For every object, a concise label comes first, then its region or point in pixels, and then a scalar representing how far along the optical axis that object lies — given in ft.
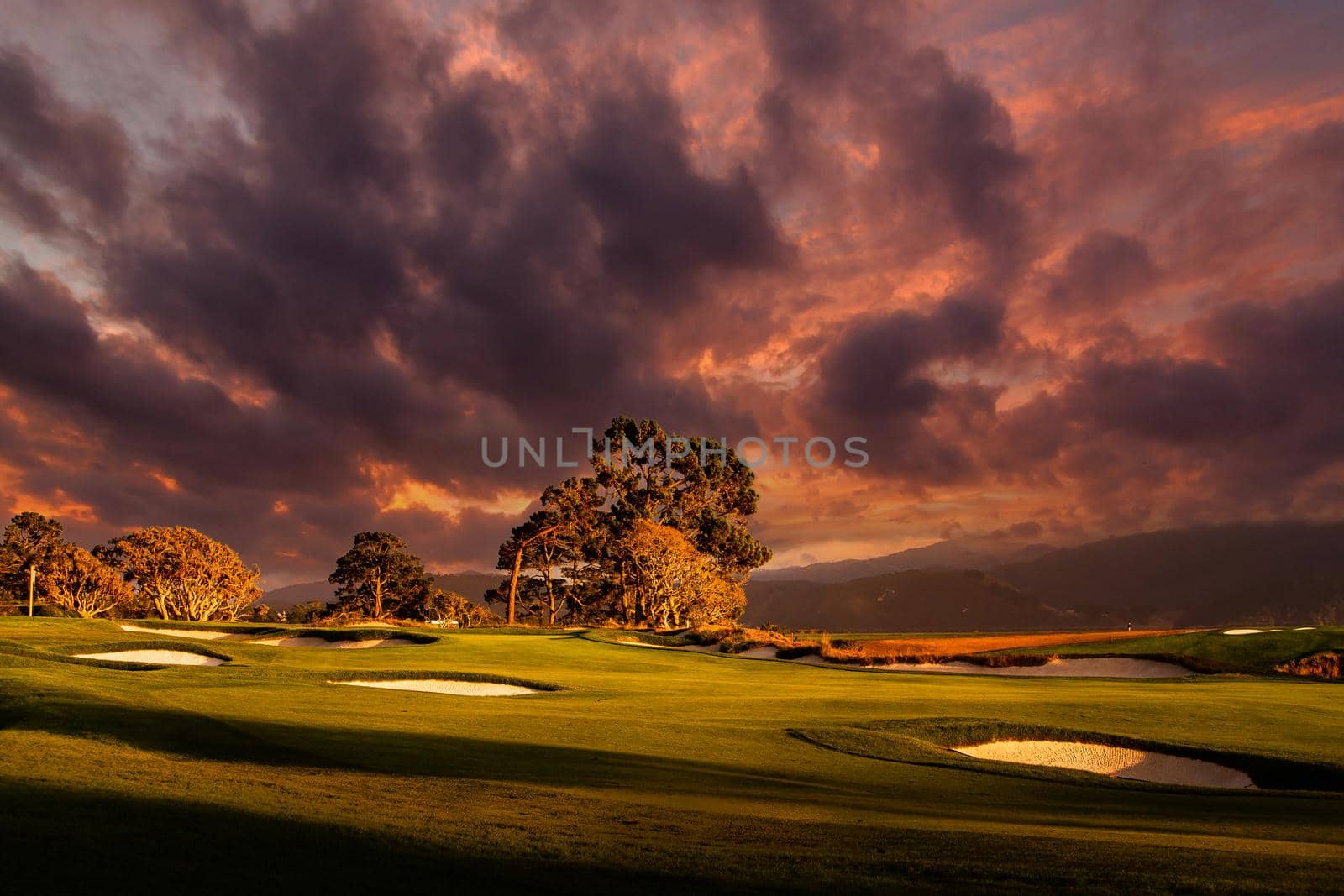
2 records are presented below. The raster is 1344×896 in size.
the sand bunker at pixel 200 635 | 119.83
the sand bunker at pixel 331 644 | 120.57
